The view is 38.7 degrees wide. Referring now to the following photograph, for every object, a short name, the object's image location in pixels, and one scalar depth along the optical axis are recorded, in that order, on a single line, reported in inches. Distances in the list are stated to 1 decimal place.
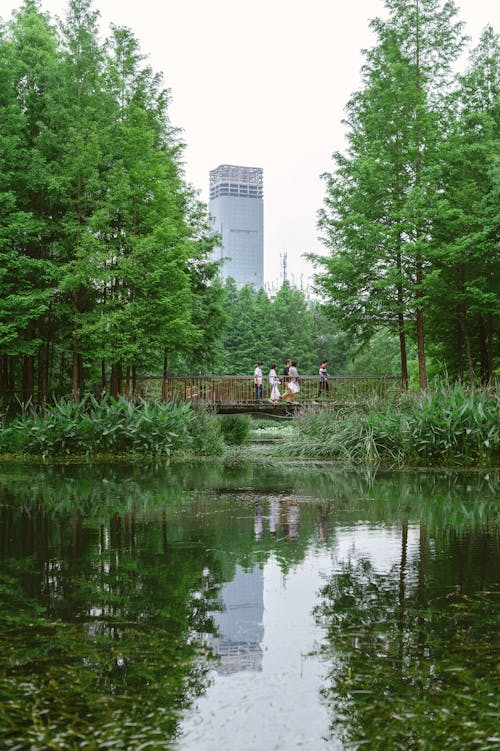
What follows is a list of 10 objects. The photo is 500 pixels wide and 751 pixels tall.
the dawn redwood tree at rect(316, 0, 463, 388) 940.6
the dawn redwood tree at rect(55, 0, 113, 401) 789.9
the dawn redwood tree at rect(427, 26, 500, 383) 905.5
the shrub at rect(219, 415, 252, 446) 828.5
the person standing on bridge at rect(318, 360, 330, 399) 1129.4
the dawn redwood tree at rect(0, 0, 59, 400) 776.3
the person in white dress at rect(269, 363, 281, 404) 1169.6
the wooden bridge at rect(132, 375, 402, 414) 1118.4
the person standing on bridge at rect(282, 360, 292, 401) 1200.8
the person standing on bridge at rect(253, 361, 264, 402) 1208.6
